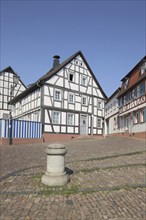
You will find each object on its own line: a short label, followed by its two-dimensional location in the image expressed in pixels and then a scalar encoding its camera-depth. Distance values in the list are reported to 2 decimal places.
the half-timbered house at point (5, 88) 32.22
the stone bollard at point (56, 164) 5.07
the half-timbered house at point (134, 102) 19.34
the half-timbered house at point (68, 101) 19.48
